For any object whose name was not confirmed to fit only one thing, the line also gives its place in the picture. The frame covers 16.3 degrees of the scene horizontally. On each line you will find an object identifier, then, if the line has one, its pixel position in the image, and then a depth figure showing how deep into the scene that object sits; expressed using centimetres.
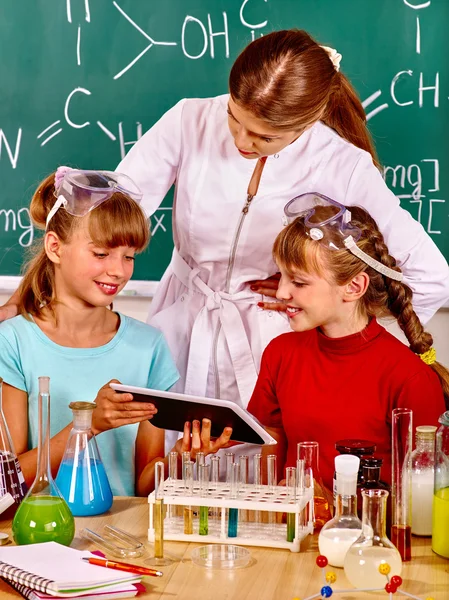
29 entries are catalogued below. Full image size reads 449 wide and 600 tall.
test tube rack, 220
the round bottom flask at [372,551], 206
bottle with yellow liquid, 217
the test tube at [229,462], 225
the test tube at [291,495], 220
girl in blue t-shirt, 268
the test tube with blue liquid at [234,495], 223
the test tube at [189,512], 224
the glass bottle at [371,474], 221
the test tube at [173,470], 228
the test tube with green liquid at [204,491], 224
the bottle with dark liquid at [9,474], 230
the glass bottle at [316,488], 228
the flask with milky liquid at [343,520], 211
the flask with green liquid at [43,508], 218
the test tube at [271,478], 224
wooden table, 206
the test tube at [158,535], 217
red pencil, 210
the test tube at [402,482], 217
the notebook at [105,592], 203
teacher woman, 283
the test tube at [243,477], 226
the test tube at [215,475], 229
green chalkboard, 358
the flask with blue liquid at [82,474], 231
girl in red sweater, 261
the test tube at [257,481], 225
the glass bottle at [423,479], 226
